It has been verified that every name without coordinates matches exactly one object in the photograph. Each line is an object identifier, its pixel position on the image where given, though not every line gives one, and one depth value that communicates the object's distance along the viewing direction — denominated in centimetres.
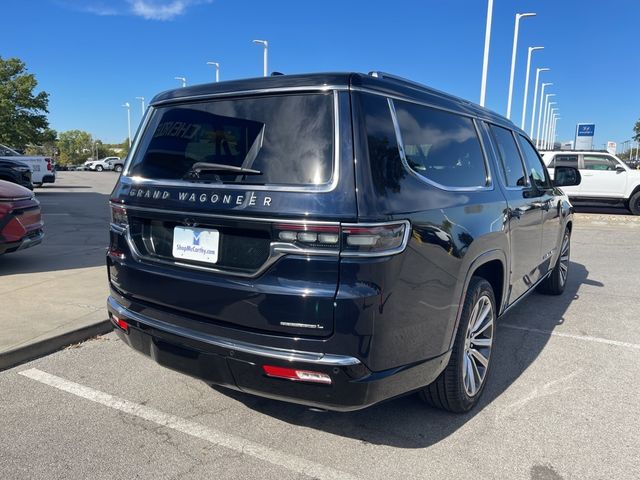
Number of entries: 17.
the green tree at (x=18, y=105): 3375
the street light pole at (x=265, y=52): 2836
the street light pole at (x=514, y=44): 2671
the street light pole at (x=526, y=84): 3344
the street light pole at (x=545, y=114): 5569
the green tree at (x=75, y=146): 9889
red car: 604
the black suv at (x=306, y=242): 222
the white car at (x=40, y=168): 2006
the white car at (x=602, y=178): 1619
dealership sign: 4731
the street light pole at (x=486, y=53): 2036
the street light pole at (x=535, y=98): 4166
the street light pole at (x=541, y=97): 4918
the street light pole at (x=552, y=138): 7856
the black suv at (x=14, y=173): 1417
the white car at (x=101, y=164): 5803
